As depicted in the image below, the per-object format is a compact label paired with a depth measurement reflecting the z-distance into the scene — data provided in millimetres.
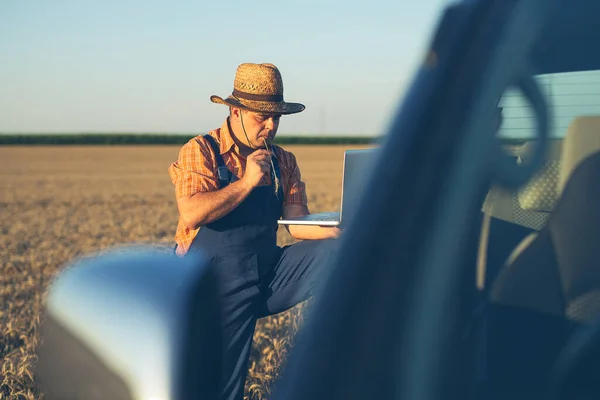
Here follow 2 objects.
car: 1647
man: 4660
